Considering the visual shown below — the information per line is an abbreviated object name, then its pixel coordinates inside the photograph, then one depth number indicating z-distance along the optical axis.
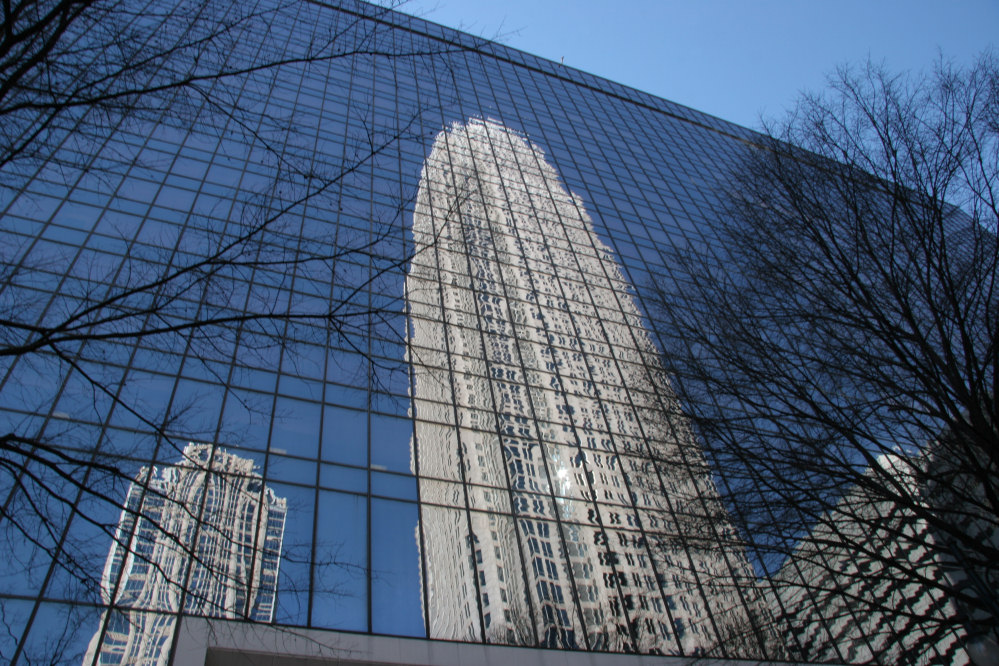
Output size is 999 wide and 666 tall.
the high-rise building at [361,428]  8.15
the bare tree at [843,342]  6.95
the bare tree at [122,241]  5.55
